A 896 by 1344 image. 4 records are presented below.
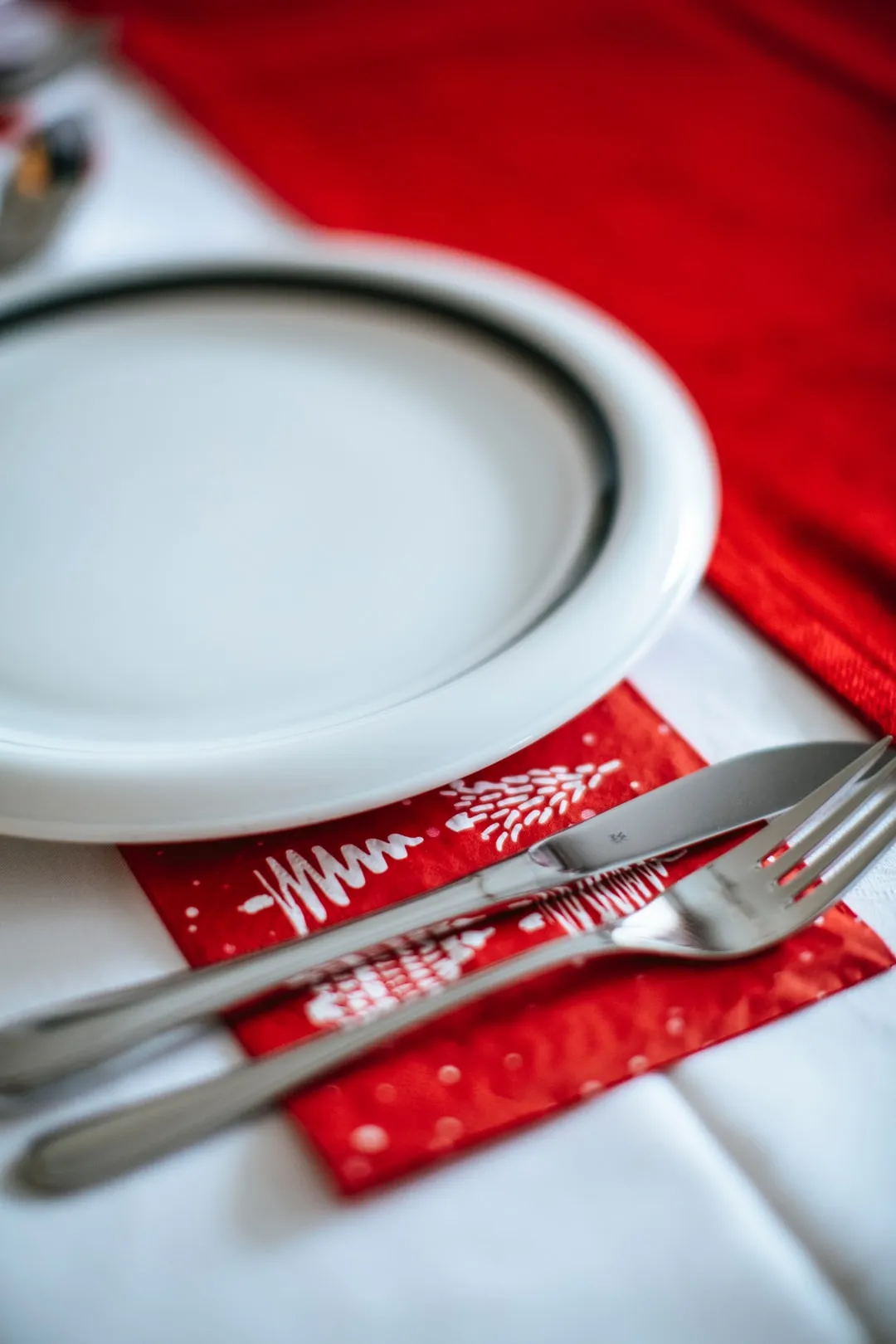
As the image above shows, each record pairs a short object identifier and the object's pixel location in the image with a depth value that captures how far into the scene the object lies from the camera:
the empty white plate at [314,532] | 0.34
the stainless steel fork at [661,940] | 0.29
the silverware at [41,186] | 0.67
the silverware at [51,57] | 0.84
